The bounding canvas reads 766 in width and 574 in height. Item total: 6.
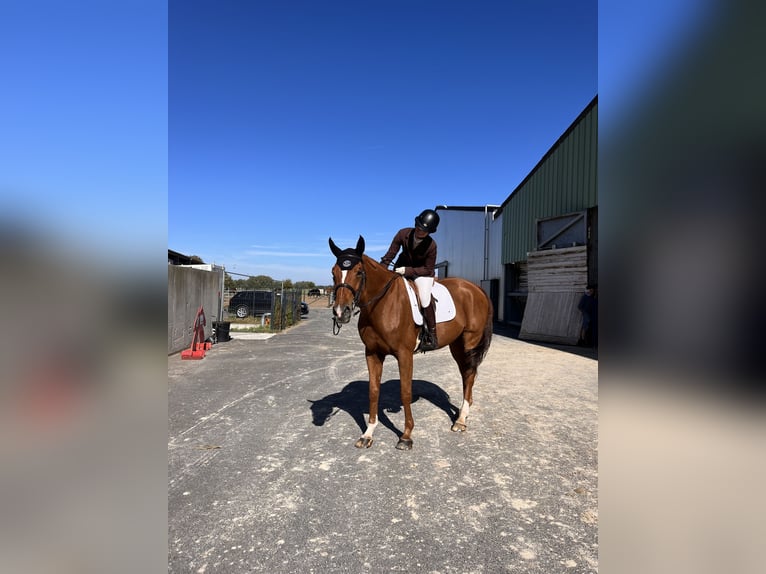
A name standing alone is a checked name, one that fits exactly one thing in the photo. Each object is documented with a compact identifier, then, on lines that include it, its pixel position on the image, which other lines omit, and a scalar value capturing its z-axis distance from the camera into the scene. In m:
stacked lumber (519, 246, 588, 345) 11.12
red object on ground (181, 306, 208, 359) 9.06
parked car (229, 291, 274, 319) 20.35
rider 4.33
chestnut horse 3.63
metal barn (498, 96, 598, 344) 10.92
